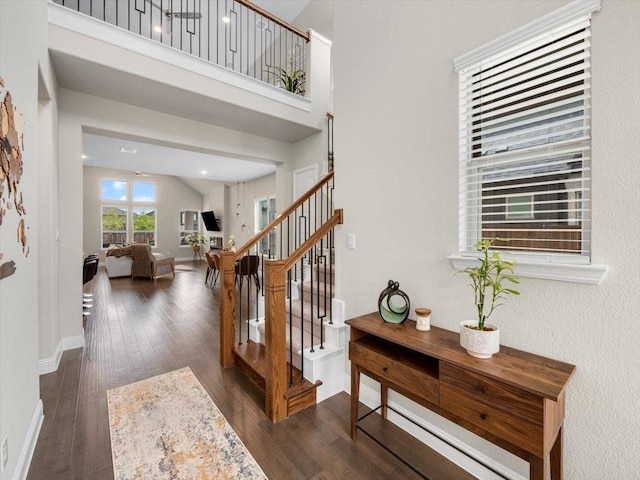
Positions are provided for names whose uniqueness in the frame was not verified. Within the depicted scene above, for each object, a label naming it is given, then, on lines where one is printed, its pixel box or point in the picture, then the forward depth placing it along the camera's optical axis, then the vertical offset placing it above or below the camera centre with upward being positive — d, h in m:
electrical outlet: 1.30 -1.05
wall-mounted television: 11.21 +0.64
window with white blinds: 1.28 +0.50
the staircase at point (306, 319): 2.50 -0.88
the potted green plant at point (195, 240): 11.70 -0.16
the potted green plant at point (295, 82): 4.34 +2.52
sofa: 7.46 -0.73
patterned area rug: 1.62 -1.38
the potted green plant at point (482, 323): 1.31 -0.45
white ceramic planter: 1.30 -0.51
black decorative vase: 1.86 -0.48
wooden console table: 1.09 -0.73
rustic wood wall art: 1.34 +0.39
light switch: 2.41 -0.02
